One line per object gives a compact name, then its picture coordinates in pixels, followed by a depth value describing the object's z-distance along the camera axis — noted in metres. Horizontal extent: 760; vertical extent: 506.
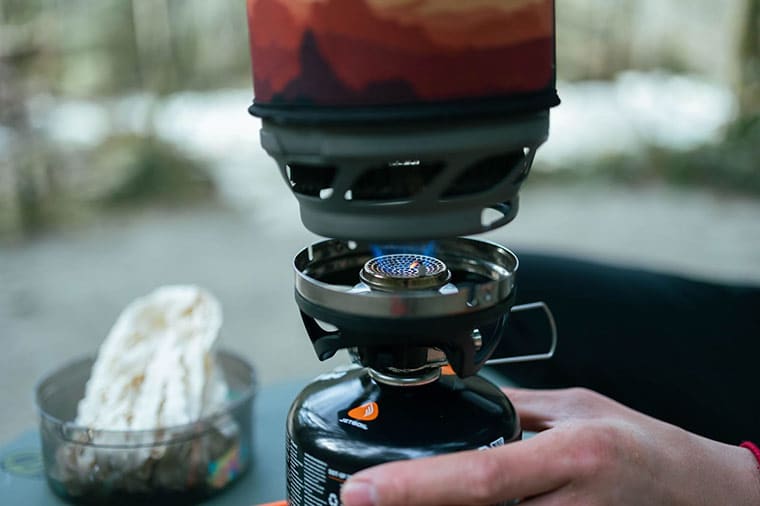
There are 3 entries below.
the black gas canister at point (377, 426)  0.70
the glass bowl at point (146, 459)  0.94
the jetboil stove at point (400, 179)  0.60
